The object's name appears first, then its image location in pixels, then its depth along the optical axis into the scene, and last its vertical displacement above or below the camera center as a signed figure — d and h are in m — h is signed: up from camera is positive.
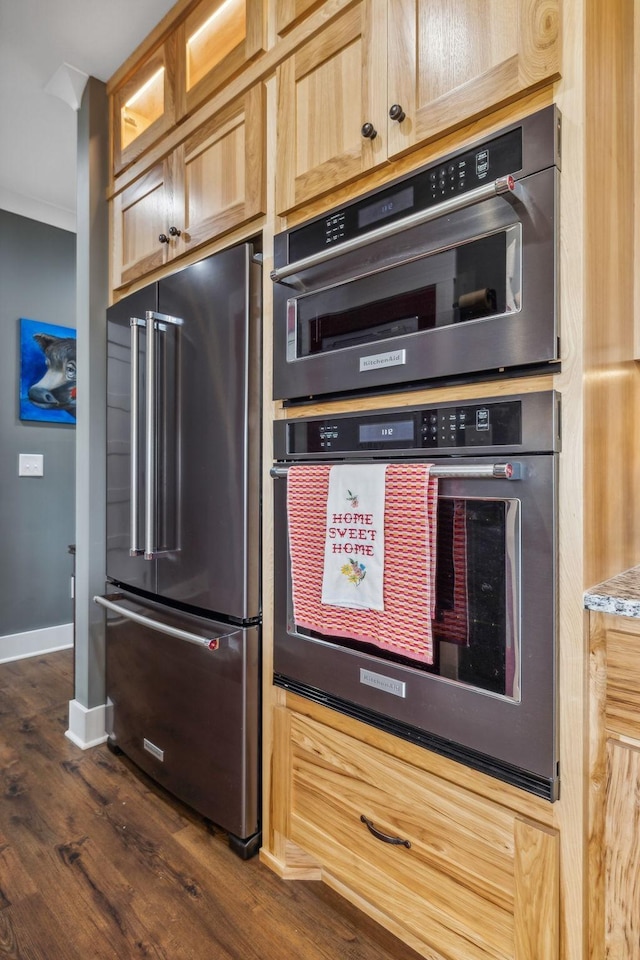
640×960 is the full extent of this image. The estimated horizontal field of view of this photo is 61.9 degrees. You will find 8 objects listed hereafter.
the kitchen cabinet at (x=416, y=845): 0.96 -0.78
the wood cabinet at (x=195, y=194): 1.50 +0.92
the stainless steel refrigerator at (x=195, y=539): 1.49 -0.20
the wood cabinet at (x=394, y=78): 0.96 +0.82
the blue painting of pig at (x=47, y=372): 3.21 +0.64
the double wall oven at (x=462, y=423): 0.94 +0.11
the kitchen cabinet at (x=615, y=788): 0.88 -0.53
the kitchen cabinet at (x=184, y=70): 1.57 +1.38
